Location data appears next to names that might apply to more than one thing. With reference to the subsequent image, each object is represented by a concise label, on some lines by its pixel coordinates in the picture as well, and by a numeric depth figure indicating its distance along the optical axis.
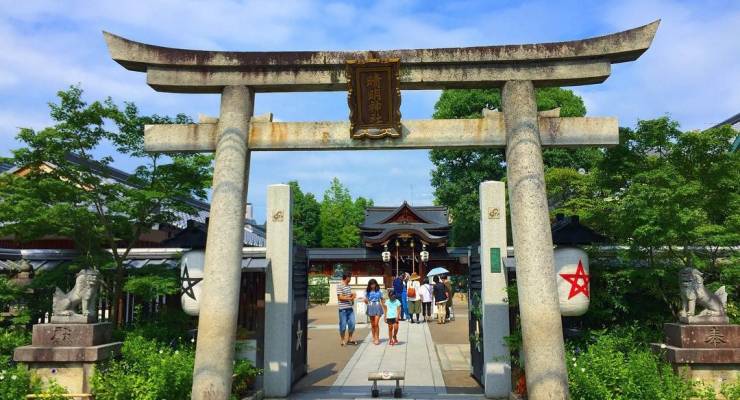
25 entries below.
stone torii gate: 7.48
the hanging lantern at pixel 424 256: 36.81
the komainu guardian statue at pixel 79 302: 8.15
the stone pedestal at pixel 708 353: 7.50
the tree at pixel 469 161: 31.27
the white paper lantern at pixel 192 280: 8.46
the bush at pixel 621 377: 7.04
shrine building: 38.78
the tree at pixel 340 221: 66.50
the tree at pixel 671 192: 8.33
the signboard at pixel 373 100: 7.82
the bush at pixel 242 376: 8.64
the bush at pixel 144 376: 7.52
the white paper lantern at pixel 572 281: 8.02
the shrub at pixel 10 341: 9.01
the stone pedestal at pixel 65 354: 7.88
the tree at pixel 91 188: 9.22
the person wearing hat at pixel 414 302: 23.56
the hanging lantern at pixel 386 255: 37.93
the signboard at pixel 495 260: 9.58
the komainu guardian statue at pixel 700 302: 7.77
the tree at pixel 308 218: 65.75
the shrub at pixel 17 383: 7.55
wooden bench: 9.28
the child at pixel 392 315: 15.84
